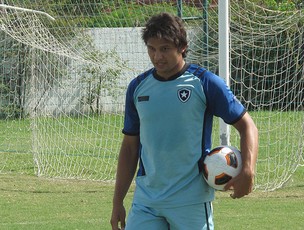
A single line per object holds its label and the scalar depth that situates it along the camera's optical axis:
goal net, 22.19
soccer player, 8.65
